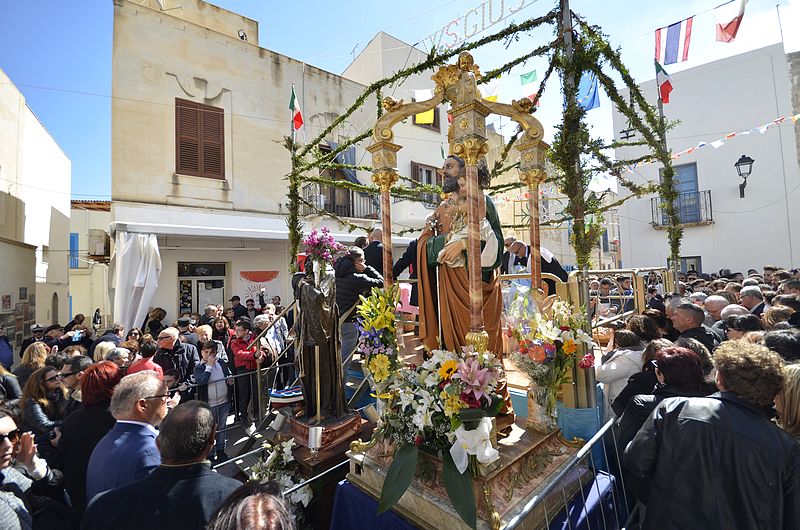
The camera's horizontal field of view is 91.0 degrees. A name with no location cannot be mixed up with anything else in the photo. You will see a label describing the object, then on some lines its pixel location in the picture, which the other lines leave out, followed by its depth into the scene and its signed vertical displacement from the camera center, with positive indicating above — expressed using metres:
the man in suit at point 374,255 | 6.23 +0.50
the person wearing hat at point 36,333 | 7.23 -0.68
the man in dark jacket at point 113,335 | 6.00 -0.64
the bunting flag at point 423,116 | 7.08 +3.21
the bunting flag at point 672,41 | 6.81 +4.17
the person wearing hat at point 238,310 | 9.97 -0.49
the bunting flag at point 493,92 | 7.86 +3.88
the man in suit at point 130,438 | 2.18 -0.83
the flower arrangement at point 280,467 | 3.46 -1.61
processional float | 2.38 -0.18
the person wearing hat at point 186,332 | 6.50 -0.73
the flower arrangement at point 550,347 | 2.92 -0.50
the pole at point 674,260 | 6.62 +0.31
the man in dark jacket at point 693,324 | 3.80 -0.48
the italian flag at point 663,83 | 7.47 +3.73
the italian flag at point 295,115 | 8.70 +3.88
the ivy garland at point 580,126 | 4.22 +2.03
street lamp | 11.23 +3.29
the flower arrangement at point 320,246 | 3.99 +0.44
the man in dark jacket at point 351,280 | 5.27 +0.10
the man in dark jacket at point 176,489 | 1.66 -0.88
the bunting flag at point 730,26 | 6.07 +3.91
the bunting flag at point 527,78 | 7.89 +4.10
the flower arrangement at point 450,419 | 2.22 -0.82
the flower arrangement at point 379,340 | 2.92 -0.42
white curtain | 9.35 +0.46
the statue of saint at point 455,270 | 3.15 +0.11
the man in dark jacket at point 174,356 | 5.62 -0.90
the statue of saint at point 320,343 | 3.90 -0.55
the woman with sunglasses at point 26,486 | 1.78 -0.96
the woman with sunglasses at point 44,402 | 3.28 -0.92
